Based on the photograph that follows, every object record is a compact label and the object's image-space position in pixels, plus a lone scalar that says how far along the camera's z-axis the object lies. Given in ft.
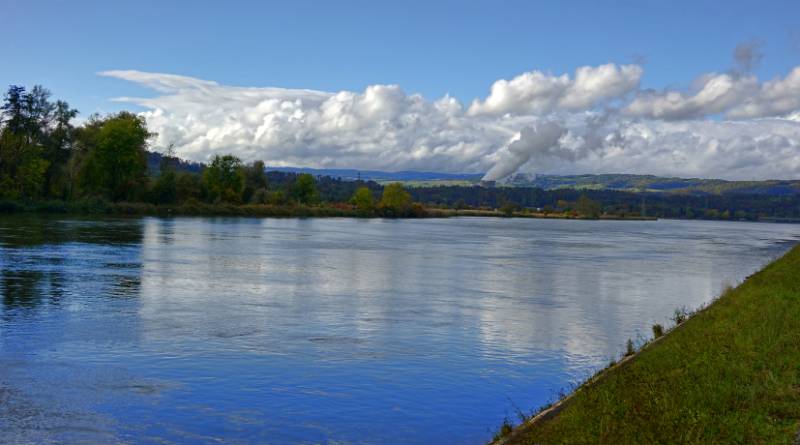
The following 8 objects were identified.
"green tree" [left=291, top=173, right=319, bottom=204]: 541.34
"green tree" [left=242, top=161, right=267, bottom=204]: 479.41
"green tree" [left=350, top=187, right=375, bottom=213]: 575.79
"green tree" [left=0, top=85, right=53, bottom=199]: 283.38
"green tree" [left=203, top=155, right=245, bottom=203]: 428.15
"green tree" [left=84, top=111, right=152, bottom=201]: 339.77
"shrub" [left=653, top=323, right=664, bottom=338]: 63.70
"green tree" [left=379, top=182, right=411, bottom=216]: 593.83
